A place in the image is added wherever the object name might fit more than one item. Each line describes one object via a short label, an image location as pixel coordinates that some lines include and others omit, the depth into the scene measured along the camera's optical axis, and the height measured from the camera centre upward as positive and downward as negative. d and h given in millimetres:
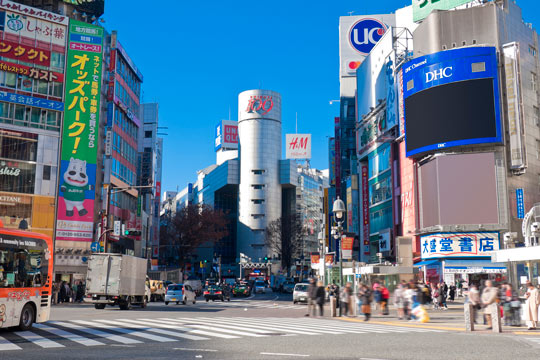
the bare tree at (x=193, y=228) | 96125 +7876
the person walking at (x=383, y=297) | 29172 -969
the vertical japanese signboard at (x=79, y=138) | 58309 +13769
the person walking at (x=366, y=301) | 25906 -1043
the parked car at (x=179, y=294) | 43875 -1332
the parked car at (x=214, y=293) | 53219 -1504
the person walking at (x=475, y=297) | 21908 -718
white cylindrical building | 155875 +27517
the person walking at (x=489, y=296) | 20078 -625
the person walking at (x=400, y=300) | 26530 -1017
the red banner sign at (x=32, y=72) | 55738 +19608
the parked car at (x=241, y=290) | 68375 -1562
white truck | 33781 -242
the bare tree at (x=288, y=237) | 123438 +8526
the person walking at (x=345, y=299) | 28984 -1079
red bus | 17344 -81
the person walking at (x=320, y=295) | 27609 -843
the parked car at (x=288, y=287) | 77938 -1361
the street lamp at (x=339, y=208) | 31509 +3675
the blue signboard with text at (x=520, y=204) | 55781 +6965
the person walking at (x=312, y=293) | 27859 -763
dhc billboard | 55781 +17171
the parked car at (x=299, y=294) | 47312 -1384
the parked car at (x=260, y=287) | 80438 -1426
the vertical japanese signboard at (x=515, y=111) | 55125 +15596
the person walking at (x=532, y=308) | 20172 -1021
